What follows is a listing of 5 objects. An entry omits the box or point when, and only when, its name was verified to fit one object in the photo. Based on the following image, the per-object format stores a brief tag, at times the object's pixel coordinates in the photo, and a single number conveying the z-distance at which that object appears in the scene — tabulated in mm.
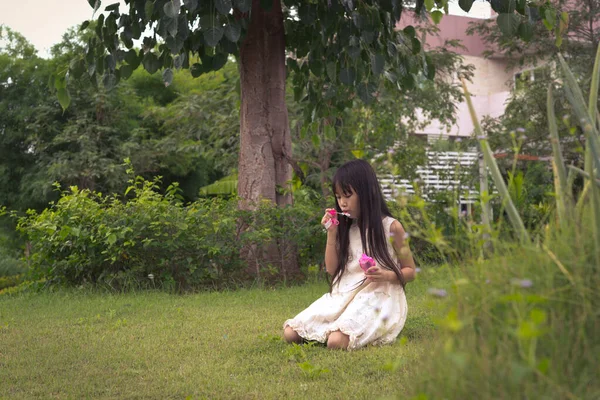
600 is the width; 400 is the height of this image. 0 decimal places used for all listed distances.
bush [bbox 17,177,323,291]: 8195
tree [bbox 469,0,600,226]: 17250
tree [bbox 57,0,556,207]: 7653
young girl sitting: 4770
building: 26656
